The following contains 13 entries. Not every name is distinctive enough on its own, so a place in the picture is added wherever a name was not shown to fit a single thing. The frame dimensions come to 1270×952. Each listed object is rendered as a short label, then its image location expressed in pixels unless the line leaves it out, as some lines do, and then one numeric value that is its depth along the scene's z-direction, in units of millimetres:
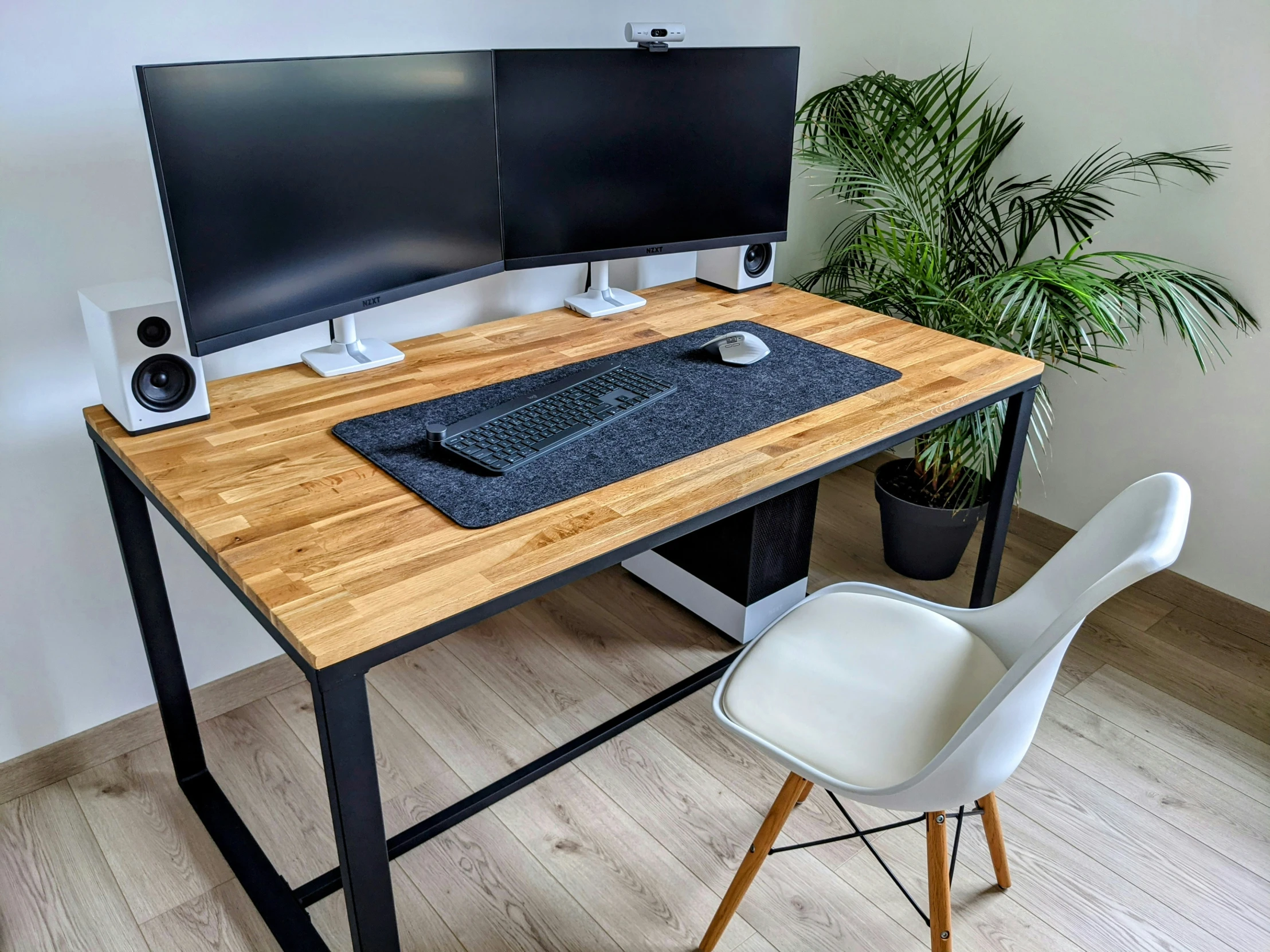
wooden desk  1053
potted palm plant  1995
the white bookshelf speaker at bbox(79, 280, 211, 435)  1336
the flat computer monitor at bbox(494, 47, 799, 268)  1707
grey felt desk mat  1275
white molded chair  1108
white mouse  1702
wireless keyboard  1348
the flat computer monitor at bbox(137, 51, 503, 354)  1294
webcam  1755
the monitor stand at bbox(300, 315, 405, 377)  1637
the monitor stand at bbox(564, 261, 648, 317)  1960
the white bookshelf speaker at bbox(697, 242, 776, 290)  2100
